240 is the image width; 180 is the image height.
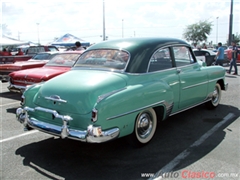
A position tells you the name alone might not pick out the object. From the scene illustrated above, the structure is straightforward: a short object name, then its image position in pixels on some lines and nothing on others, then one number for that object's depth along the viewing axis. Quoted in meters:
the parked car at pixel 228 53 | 17.10
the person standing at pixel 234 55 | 12.60
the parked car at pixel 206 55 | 13.16
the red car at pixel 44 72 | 6.39
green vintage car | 3.34
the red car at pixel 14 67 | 7.98
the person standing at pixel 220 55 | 12.62
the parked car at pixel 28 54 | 13.89
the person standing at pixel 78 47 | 9.97
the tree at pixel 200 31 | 52.00
